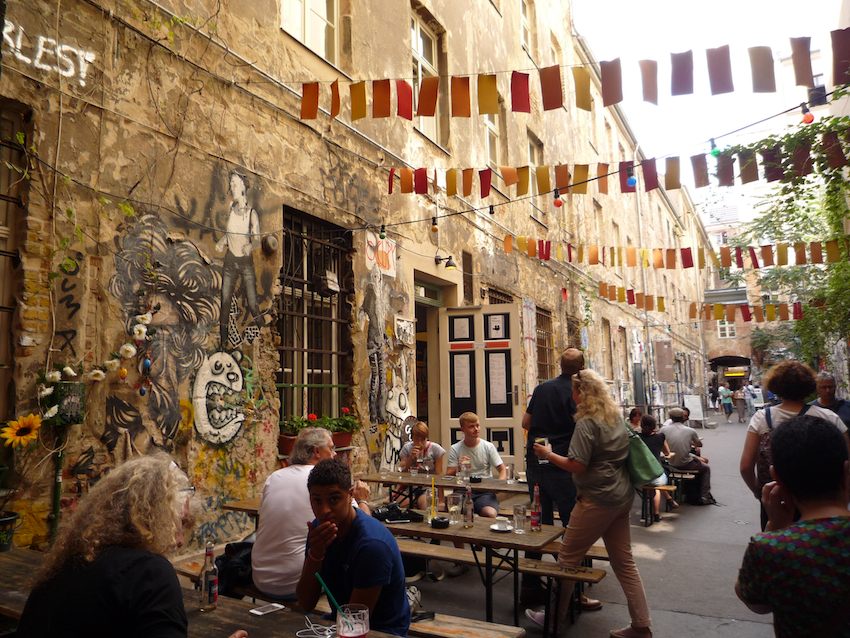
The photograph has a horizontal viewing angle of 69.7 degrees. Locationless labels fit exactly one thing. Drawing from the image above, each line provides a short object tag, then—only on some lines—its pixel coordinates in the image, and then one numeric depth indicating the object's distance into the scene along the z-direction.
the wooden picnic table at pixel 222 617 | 2.47
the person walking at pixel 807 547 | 1.71
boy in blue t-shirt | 2.60
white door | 9.91
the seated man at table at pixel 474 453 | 6.61
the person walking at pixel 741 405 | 27.77
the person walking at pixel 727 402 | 28.78
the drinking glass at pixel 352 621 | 2.23
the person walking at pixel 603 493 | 4.06
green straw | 2.50
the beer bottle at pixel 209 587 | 2.70
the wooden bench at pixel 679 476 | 9.40
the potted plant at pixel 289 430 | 6.19
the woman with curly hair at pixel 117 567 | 1.79
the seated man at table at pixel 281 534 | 3.42
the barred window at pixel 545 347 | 14.51
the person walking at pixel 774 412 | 4.21
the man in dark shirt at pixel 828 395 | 6.36
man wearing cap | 9.29
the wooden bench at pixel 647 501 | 8.05
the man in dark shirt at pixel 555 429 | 5.24
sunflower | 3.88
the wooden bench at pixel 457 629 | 3.11
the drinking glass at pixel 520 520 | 4.46
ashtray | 4.52
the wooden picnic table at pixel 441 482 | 5.60
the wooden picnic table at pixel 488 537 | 4.06
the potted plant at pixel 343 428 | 6.93
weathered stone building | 4.34
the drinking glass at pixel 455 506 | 4.78
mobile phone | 2.68
